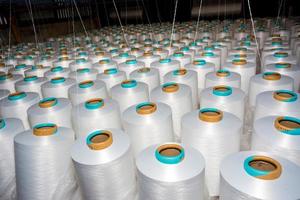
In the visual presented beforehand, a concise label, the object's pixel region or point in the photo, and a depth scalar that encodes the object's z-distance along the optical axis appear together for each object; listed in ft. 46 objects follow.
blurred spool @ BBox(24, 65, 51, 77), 7.09
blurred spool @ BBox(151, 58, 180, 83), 6.35
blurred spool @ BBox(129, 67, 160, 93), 5.67
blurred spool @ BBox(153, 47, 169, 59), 7.94
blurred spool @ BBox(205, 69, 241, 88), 4.93
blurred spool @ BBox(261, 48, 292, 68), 6.72
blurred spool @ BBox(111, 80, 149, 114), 4.67
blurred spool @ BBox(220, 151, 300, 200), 2.00
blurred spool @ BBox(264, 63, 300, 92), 5.07
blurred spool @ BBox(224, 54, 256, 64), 6.40
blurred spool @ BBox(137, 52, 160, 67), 7.33
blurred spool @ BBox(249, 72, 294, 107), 4.37
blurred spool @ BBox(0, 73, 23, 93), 6.40
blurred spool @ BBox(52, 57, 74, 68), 7.91
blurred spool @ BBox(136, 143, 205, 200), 2.35
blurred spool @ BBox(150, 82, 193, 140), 4.32
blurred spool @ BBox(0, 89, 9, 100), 5.46
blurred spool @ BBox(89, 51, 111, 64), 8.27
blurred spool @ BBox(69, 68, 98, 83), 6.19
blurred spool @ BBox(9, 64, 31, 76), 7.54
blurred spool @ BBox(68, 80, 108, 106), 4.96
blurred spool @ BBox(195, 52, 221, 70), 6.91
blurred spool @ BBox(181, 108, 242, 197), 3.03
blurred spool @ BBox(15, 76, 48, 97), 5.91
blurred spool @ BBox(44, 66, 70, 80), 6.54
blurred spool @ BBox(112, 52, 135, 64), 7.72
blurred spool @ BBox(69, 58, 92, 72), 7.42
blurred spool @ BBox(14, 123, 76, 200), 3.10
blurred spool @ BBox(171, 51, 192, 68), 7.01
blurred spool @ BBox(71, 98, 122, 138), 3.83
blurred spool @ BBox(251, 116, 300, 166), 2.66
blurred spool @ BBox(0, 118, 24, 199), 3.70
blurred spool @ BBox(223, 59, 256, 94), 5.66
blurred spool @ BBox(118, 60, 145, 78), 6.61
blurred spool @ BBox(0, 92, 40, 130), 4.66
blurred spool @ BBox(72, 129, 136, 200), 2.73
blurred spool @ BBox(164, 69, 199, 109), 5.25
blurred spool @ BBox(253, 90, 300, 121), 3.51
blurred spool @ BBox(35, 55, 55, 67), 8.25
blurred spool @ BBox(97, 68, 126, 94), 5.81
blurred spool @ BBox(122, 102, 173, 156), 3.43
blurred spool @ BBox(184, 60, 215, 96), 5.96
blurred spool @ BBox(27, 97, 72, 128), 4.13
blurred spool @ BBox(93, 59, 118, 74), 6.88
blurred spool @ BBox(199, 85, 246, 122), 3.96
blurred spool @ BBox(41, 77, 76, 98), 5.48
